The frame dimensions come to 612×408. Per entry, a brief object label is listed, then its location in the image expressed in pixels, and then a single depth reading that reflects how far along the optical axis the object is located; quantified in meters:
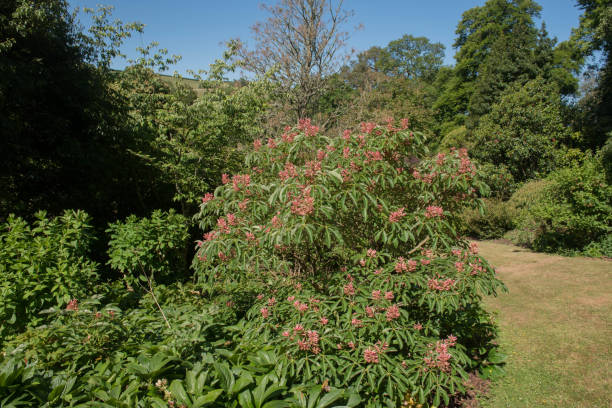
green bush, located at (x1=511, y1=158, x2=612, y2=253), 7.18
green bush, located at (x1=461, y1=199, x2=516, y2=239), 10.62
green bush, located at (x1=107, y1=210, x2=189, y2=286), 3.89
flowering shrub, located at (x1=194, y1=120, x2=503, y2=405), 2.03
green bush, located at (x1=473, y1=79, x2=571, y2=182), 12.95
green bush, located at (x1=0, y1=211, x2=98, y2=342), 2.75
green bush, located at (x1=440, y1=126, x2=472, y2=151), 18.25
